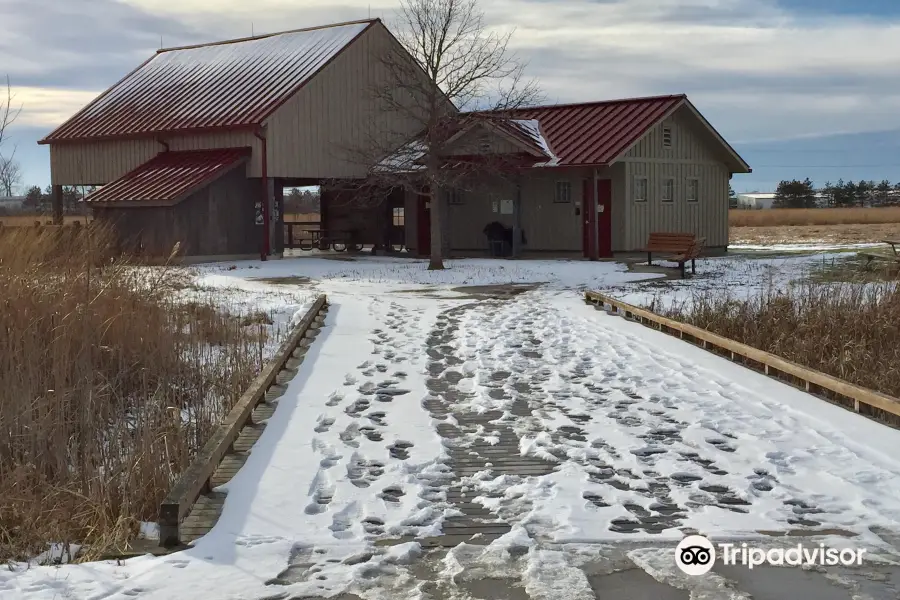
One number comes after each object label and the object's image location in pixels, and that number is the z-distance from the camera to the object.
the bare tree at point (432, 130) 25.11
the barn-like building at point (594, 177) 27.67
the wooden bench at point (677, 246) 23.38
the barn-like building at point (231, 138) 27.58
